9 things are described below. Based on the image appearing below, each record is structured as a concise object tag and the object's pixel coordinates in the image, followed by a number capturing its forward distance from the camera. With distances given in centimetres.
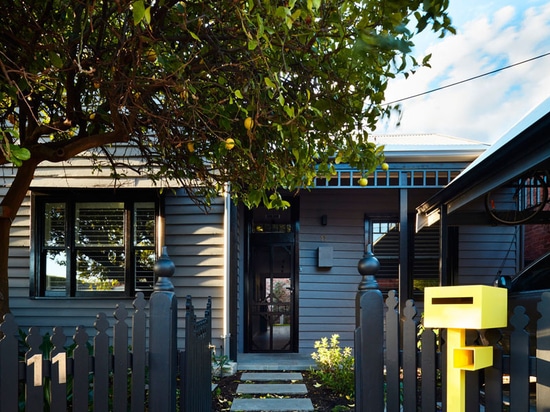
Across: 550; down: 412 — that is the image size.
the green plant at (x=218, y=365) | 586
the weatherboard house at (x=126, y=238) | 667
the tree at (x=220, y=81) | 272
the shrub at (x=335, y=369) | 543
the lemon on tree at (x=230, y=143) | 303
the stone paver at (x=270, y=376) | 607
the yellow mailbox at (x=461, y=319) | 182
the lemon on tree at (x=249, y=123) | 277
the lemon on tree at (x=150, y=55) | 319
